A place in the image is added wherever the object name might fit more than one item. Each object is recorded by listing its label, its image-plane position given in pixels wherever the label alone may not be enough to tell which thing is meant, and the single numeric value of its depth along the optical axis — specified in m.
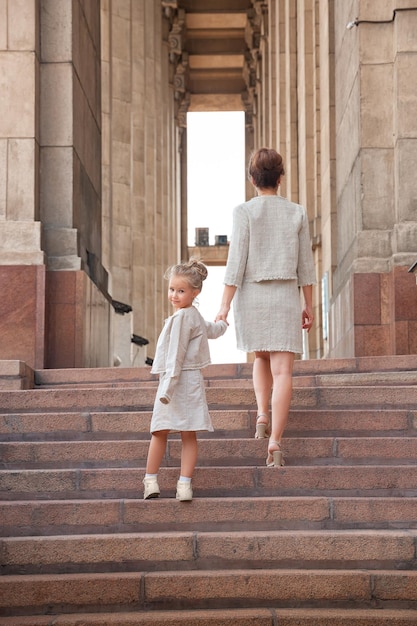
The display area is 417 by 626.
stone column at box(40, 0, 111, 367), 12.90
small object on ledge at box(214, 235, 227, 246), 57.43
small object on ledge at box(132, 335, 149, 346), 26.20
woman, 7.91
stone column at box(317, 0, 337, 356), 18.22
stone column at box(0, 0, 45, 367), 12.52
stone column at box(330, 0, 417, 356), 12.77
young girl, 7.12
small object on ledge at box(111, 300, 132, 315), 23.30
